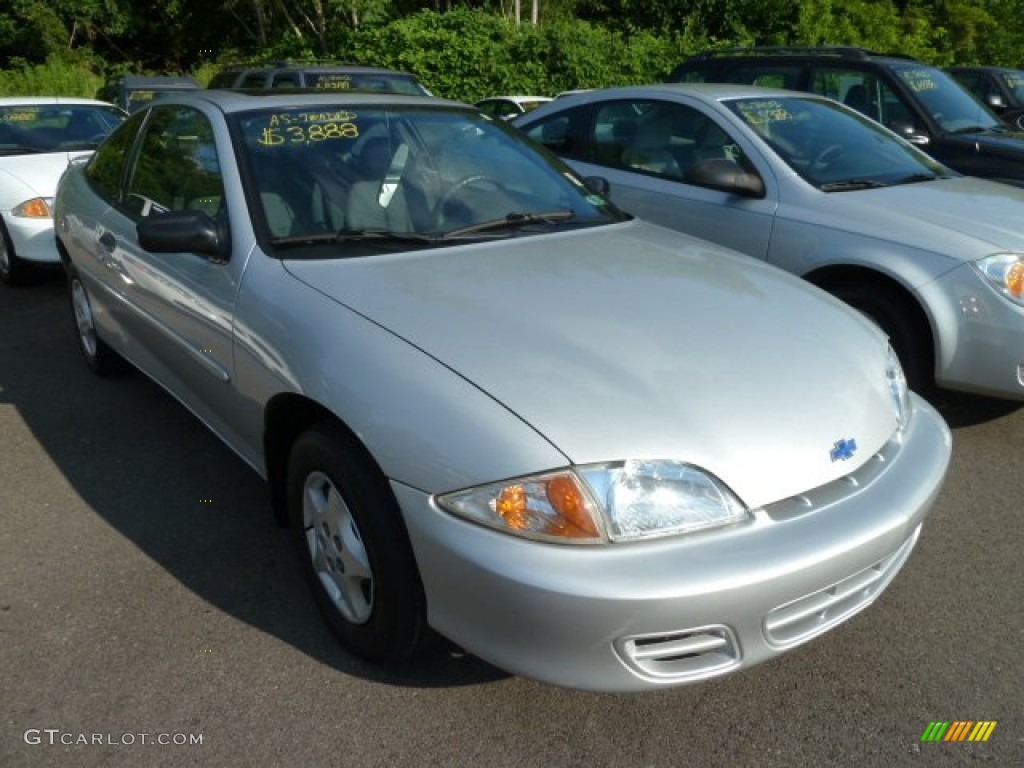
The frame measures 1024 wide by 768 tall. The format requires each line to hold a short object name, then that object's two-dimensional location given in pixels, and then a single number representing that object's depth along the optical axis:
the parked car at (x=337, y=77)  10.60
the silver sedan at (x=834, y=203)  3.99
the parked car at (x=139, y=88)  12.13
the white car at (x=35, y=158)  6.59
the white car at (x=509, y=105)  13.45
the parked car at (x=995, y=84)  12.24
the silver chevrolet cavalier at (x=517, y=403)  2.09
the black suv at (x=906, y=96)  6.62
